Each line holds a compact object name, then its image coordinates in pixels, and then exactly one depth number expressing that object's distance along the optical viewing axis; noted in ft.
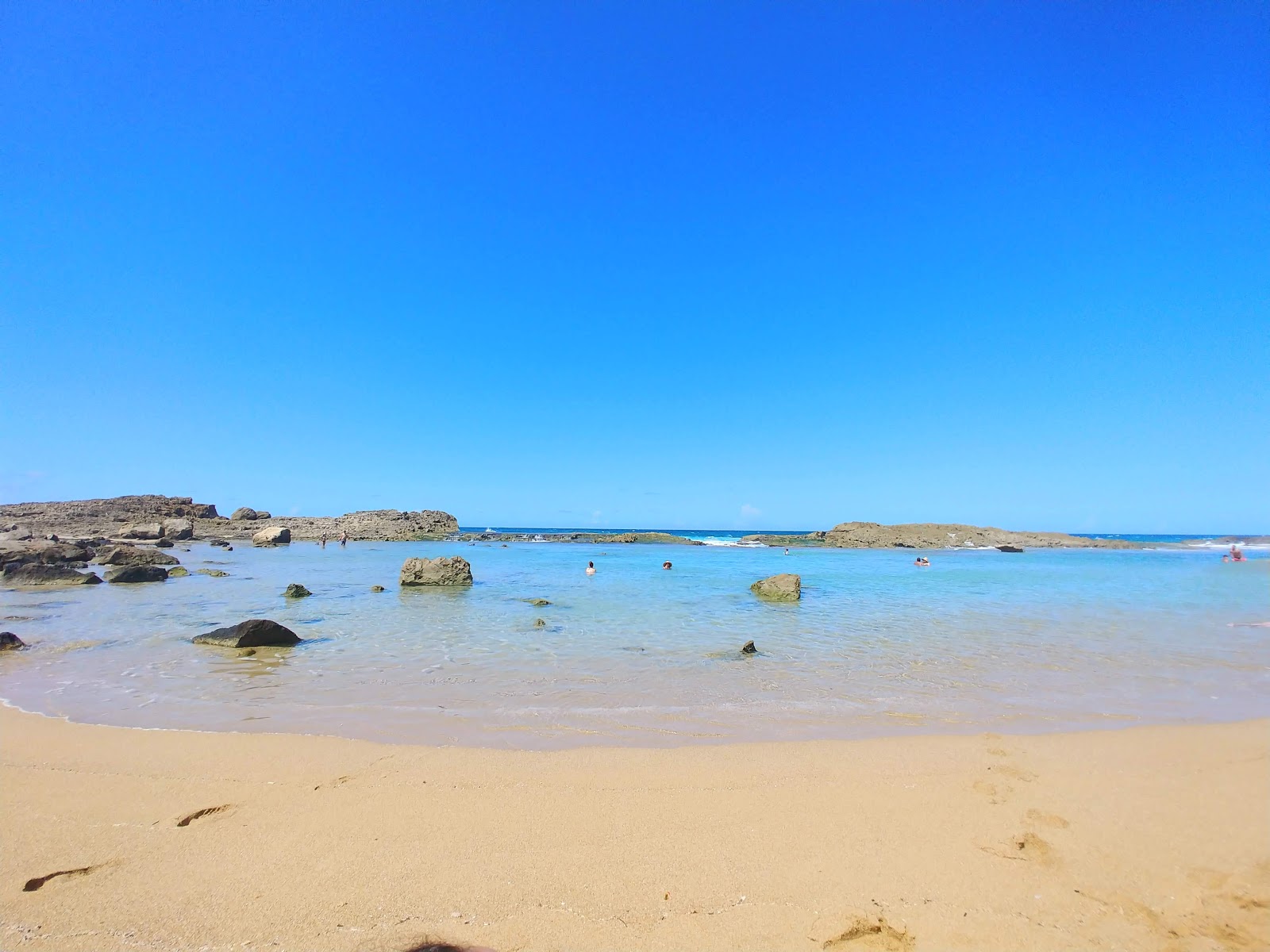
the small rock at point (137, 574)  69.82
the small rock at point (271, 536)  173.78
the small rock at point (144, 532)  158.81
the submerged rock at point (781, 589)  62.18
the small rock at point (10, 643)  34.09
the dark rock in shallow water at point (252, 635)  35.68
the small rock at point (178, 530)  171.22
